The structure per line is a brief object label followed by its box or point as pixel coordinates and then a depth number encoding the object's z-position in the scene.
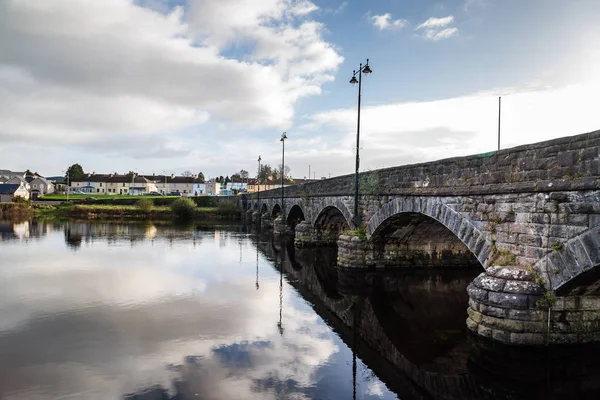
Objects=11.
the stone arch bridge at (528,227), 7.11
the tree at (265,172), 121.83
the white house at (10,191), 76.57
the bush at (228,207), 61.41
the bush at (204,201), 73.31
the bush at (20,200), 60.72
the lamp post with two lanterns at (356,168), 17.08
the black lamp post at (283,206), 34.84
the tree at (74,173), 113.87
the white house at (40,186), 105.71
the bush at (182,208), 58.00
